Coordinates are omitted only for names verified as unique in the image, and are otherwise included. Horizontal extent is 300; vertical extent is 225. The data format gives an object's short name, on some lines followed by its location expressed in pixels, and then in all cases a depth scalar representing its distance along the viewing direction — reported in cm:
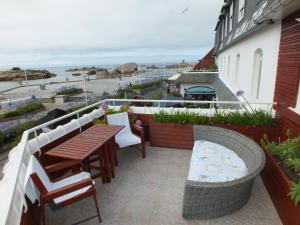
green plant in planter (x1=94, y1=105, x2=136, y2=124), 461
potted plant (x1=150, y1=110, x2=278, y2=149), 398
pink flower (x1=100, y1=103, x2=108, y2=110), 490
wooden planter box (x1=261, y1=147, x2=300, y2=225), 226
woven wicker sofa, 229
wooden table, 287
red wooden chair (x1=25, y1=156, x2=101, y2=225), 220
